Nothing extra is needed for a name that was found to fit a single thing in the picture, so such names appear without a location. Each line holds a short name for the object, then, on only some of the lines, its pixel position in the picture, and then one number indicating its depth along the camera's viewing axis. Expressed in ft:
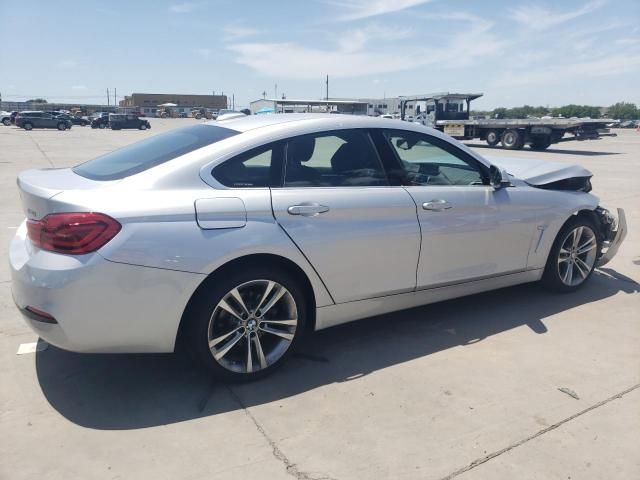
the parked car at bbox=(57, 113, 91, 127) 186.29
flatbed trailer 68.23
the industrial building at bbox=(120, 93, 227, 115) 393.70
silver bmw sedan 8.53
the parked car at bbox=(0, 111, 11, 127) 163.63
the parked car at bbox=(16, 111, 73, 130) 137.39
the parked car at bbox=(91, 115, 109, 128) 167.02
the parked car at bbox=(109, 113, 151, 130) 153.79
